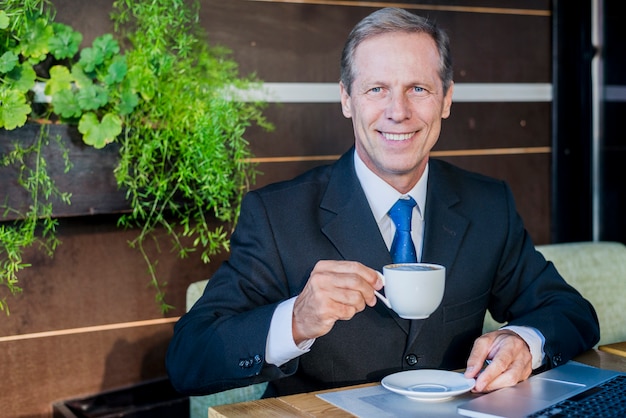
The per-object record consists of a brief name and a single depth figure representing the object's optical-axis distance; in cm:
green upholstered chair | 252
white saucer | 141
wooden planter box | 222
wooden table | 137
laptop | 134
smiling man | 182
